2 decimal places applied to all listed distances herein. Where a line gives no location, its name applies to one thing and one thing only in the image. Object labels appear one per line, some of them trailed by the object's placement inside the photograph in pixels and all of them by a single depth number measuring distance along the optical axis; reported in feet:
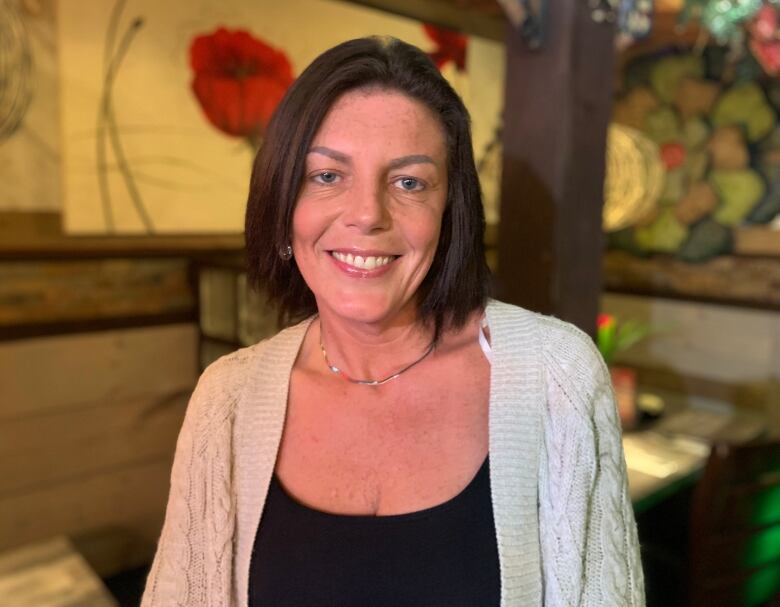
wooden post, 5.60
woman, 3.08
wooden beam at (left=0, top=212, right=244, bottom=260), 8.08
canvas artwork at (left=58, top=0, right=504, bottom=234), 8.25
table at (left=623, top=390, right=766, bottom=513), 6.89
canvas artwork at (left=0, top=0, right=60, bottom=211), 7.72
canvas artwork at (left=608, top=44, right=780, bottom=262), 12.01
